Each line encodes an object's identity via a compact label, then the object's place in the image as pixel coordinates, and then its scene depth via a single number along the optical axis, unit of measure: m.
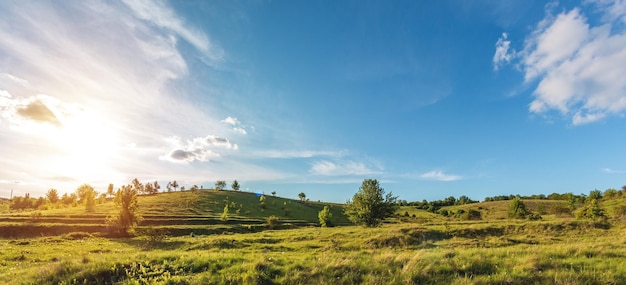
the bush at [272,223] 80.69
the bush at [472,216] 88.82
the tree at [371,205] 54.03
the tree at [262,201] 140.02
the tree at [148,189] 190.25
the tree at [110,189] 173.00
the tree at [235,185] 193.95
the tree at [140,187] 177.00
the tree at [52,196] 156.91
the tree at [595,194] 116.99
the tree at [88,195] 104.91
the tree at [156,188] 192.25
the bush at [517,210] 78.81
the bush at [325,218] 84.09
